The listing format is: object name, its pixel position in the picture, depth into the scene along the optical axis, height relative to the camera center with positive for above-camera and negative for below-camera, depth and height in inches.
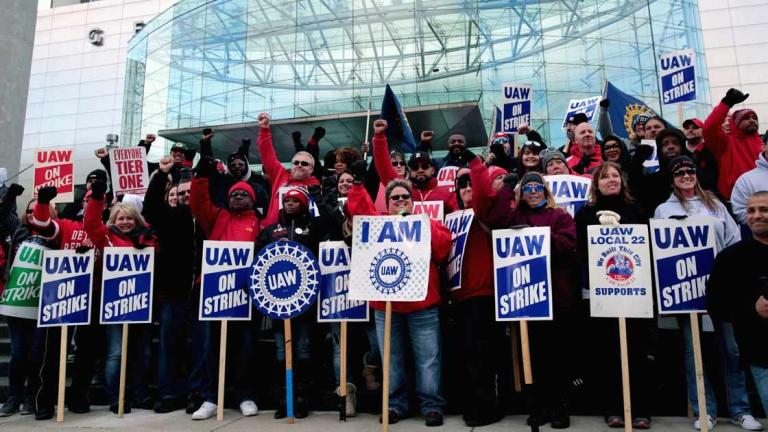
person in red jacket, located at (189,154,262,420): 190.7 +21.6
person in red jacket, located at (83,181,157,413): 201.8 +17.3
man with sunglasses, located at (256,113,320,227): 223.6 +49.2
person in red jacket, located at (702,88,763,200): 208.2 +52.2
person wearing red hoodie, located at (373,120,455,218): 203.8 +43.7
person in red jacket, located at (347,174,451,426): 171.2 -13.6
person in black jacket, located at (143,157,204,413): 199.3 +4.3
